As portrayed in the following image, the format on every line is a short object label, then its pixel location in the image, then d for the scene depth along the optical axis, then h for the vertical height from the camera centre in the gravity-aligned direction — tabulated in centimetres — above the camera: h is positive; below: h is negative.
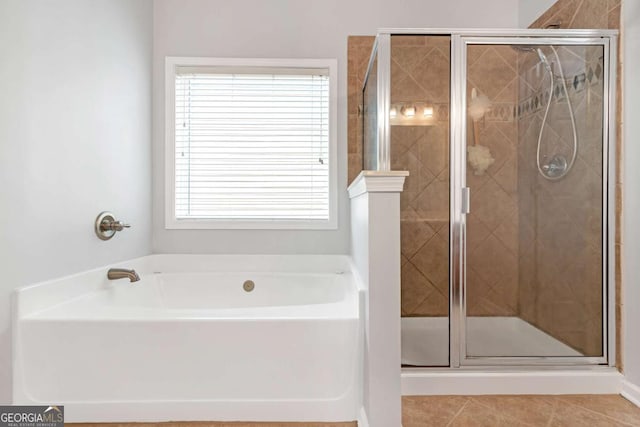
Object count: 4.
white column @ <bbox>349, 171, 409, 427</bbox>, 143 -35
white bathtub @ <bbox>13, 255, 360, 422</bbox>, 153 -61
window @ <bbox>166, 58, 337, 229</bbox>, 265 +46
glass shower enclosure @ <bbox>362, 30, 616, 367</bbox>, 192 +19
